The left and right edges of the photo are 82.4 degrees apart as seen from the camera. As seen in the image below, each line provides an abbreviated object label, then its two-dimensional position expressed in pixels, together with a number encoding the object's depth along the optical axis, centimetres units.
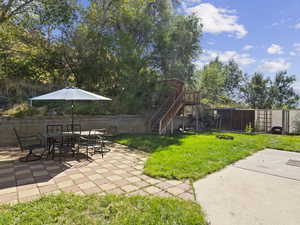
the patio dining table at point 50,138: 472
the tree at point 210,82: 1856
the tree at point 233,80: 3036
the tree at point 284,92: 2562
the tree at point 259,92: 2533
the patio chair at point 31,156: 445
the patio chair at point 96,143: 534
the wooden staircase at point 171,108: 972
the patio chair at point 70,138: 515
